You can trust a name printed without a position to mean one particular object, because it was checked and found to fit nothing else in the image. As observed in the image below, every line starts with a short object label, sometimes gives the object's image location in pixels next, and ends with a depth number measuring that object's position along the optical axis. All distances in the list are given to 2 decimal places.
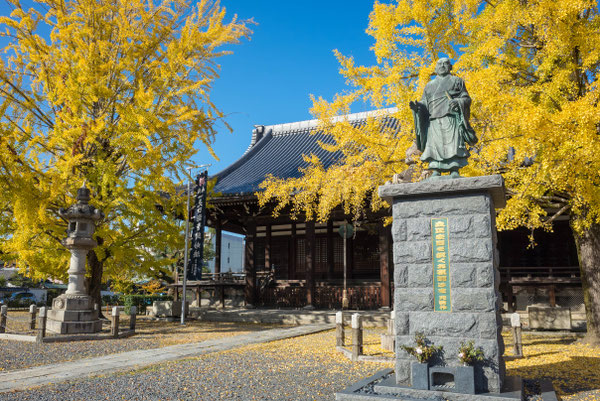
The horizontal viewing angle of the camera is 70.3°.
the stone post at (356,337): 7.84
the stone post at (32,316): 12.30
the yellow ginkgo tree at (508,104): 7.61
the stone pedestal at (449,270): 5.04
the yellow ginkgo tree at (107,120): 11.25
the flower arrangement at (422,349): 5.08
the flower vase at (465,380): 4.77
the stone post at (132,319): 11.62
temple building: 15.16
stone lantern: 11.17
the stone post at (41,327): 9.93
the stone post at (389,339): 8.73
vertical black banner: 14.07
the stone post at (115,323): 10.80
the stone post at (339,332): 9.00
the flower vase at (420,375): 4.98
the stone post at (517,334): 8.13
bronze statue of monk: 5.75
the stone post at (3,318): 11.60
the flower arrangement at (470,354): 4.87
